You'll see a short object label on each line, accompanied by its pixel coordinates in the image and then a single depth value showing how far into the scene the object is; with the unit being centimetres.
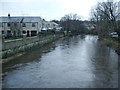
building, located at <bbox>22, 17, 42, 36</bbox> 3192
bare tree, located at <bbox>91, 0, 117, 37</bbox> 1949
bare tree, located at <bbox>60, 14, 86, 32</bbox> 4850
